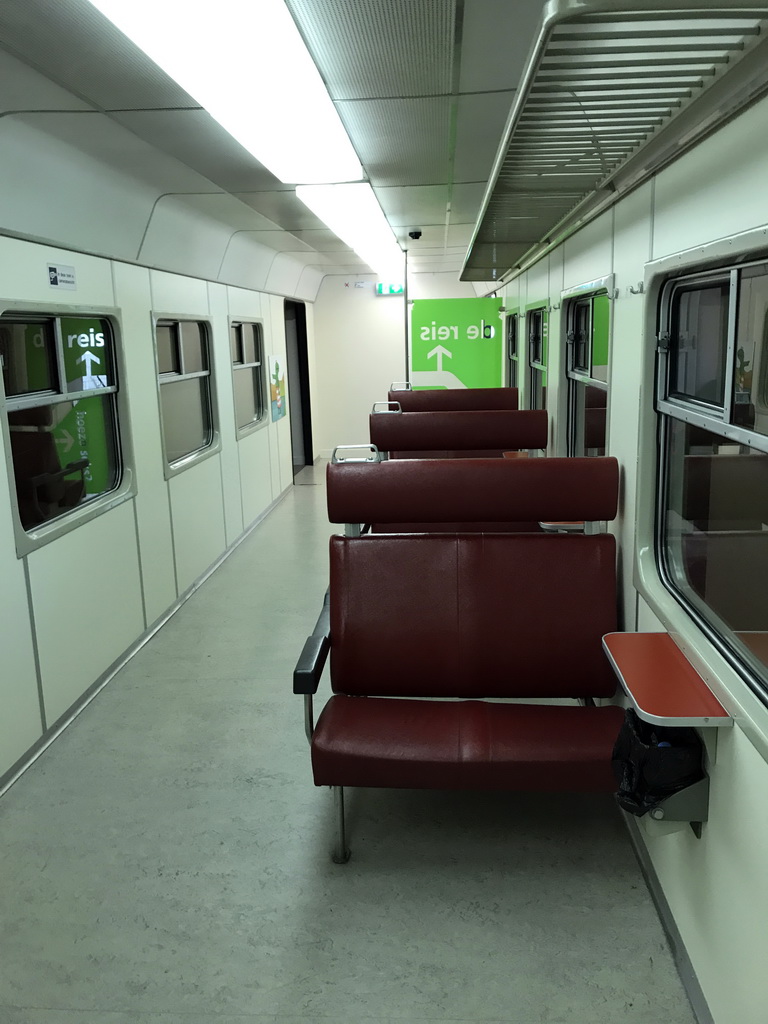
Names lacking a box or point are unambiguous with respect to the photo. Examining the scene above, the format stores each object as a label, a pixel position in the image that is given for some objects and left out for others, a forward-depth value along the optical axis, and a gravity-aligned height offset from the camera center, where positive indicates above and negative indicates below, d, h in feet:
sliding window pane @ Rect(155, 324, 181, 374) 18.43 +0.36
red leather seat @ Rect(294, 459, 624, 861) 9.12 -3.02
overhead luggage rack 4.19 +1.85
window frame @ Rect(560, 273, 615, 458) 11.77 -0.08
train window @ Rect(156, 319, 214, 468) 20.06 -0.92
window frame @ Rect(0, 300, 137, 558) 10.87 -0.83
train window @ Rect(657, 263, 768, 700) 6.46 -1.41
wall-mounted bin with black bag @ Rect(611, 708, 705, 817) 6.68 -3.54
